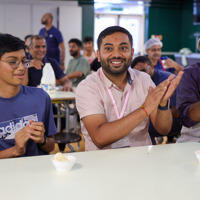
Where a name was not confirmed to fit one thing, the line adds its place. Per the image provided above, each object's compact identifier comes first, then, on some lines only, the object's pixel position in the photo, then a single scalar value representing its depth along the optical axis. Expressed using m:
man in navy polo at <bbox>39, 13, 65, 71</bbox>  6.24
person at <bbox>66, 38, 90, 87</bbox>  4.90
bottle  3.49
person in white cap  4.18
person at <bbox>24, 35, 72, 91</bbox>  3.71
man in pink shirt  1.69
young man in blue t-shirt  1.67
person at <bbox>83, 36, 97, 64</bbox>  6.15
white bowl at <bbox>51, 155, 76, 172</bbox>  1.21
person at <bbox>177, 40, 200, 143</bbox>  1.92
